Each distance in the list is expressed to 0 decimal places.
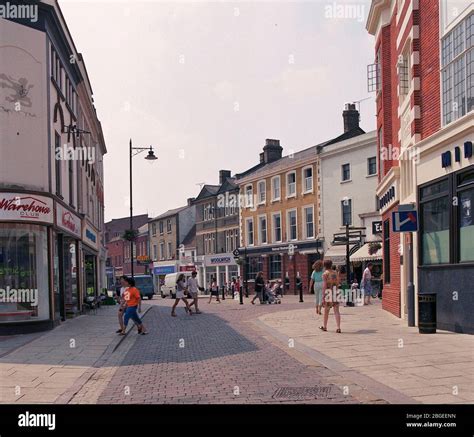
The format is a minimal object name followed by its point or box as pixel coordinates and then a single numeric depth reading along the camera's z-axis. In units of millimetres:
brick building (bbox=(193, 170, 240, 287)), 51906
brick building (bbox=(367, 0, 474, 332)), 12445
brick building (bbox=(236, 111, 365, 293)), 40344
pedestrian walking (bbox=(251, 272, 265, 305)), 28531
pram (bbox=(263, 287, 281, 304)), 29219
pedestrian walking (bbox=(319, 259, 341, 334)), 13680
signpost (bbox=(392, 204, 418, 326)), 13977
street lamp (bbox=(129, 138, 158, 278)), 27062
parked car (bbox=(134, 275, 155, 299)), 45281
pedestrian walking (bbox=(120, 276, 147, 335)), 14836
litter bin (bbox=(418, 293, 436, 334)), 13000
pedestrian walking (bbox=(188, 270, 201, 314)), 22312
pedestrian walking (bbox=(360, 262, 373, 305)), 25516
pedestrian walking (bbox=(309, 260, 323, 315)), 18797
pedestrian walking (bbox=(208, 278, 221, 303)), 33344
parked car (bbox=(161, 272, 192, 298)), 48922
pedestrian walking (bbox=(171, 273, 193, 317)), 21828
